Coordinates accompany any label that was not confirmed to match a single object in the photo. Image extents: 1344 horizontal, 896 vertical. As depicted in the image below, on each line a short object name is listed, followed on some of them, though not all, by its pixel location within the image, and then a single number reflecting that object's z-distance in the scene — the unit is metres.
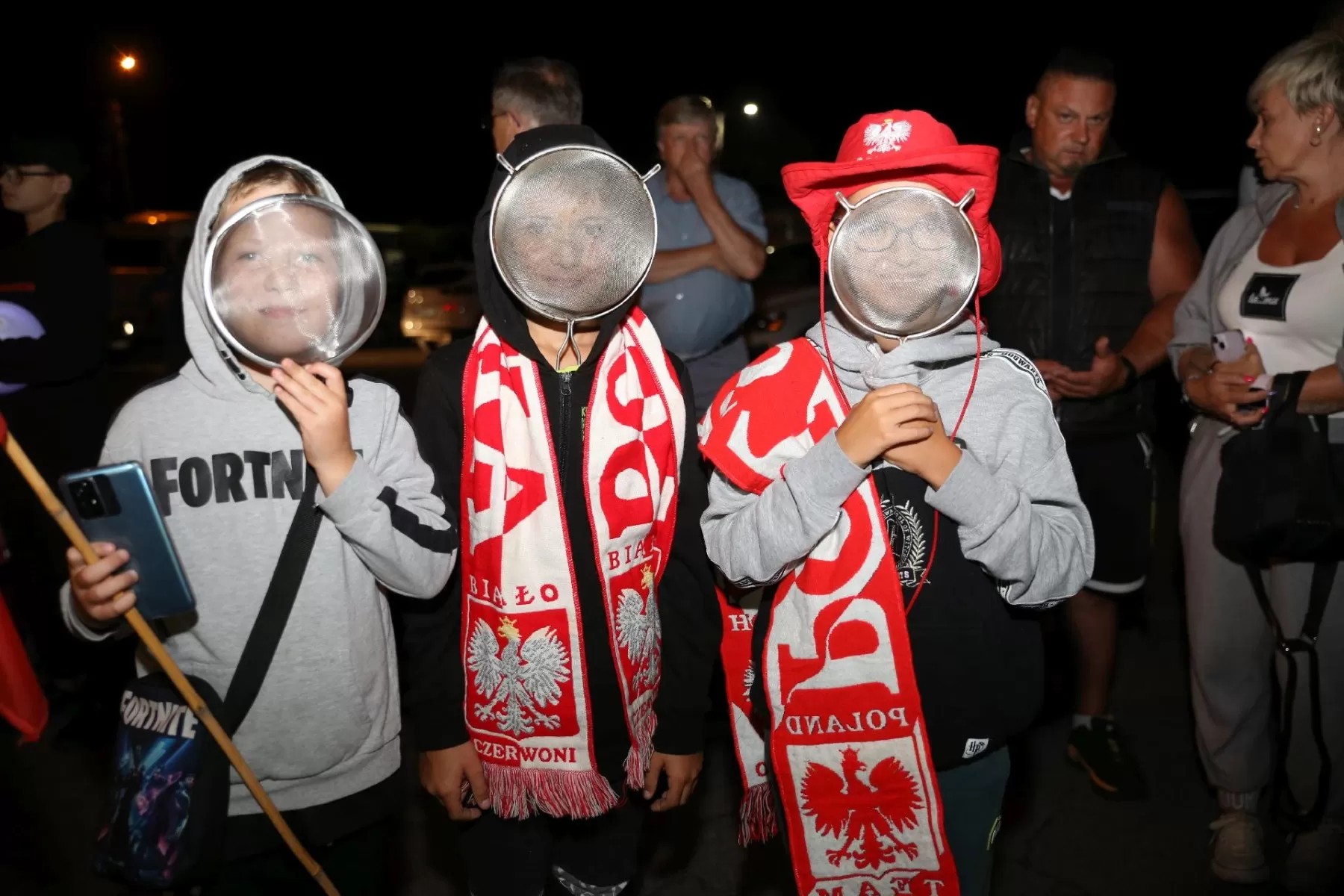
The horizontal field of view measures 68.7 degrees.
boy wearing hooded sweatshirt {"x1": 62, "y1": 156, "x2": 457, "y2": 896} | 1.76
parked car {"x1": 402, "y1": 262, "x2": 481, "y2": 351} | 13.63
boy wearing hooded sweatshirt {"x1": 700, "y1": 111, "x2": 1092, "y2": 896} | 1.64
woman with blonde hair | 2.61
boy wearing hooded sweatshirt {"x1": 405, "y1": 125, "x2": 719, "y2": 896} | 1.96
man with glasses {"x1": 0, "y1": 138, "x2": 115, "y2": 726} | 3.61
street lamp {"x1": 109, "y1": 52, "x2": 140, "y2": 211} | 19.28
